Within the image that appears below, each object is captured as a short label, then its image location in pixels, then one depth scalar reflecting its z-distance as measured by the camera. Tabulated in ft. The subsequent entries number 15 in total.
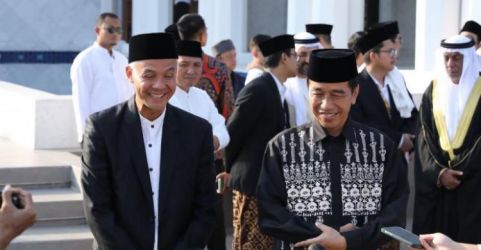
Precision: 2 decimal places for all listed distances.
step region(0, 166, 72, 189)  45.69
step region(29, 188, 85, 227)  43.61
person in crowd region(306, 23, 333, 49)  53.78
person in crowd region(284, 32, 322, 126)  39.09
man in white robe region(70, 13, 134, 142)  44.49
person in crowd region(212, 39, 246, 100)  59.52
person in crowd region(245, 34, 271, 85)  46.57
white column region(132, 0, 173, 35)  99.37
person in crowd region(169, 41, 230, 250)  36.33
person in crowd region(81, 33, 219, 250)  26.44
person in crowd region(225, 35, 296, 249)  37.29
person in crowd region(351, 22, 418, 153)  41.29
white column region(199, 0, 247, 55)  89.29
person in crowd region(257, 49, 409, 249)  26.70
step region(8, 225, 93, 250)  41.69
